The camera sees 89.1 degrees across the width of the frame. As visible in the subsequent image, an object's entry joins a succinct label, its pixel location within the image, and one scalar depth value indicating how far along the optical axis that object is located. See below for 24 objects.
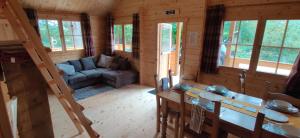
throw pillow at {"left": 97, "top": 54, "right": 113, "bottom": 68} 5.04
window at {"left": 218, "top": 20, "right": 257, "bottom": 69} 2.83
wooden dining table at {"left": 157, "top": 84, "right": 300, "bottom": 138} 1.37
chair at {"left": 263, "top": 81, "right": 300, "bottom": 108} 1.84
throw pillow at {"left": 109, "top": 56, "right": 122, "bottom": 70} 4.78
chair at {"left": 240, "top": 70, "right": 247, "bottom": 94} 2.33
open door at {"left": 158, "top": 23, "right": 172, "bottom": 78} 4.24
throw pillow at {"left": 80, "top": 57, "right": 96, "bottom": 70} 4.80
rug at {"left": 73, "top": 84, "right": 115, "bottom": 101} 3.76
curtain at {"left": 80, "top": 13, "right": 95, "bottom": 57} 4.85
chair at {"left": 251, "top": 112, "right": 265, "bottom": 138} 1.12
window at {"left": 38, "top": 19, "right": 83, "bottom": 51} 4.25
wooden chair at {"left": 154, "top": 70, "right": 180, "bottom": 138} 1.88
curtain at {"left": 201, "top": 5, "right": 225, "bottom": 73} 2.96
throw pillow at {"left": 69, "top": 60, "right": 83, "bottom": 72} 4.59
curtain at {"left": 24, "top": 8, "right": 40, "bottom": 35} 3.75
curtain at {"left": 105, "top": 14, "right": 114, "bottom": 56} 5.20
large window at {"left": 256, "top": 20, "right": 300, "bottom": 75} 2.45
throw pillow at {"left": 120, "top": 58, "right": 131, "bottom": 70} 4.77
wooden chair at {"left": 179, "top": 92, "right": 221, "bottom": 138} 1.36
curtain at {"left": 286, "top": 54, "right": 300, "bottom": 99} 2.27
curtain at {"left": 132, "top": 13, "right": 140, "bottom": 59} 4.42
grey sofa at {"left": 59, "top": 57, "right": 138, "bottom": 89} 4.12
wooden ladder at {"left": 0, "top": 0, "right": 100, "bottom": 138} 0.88
